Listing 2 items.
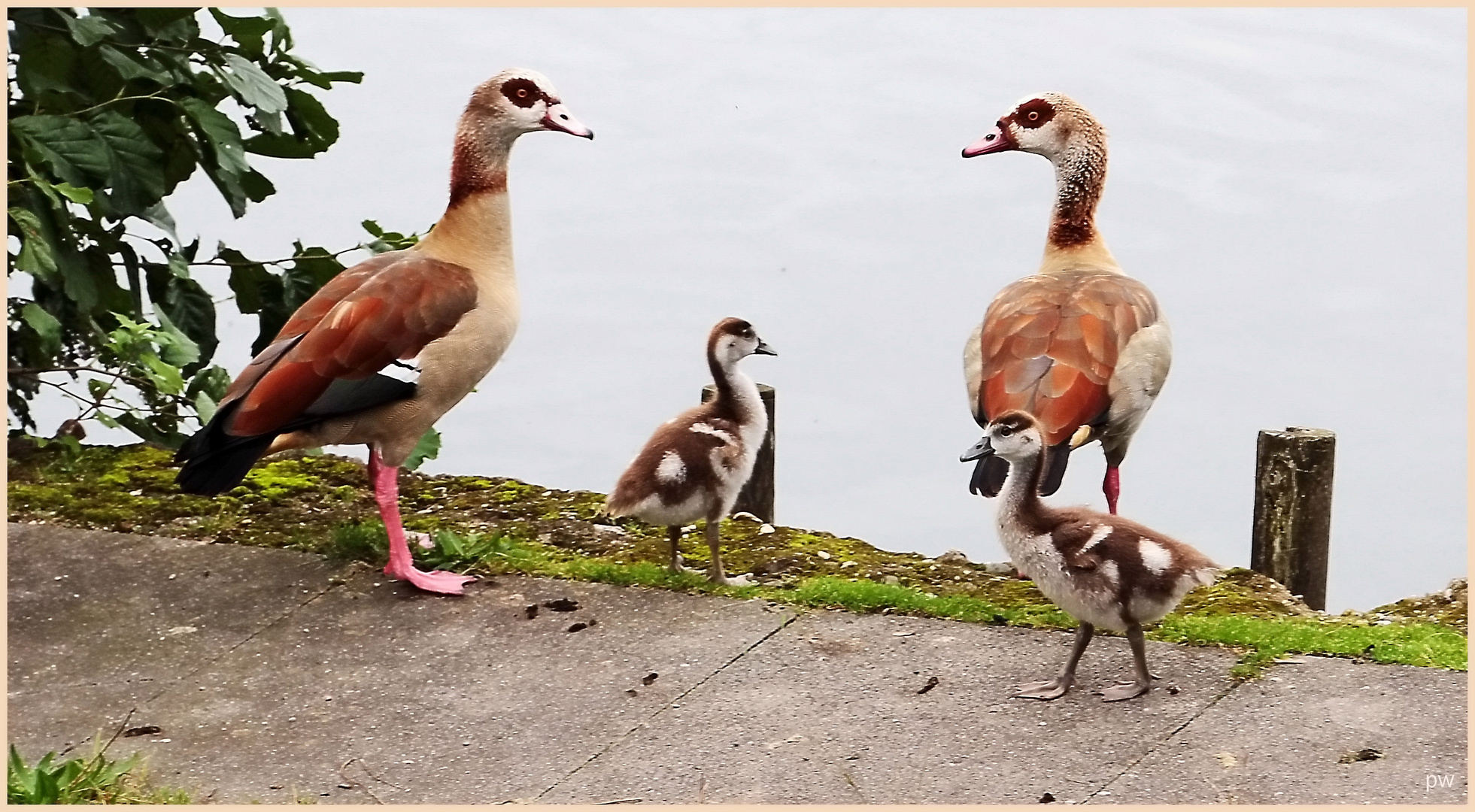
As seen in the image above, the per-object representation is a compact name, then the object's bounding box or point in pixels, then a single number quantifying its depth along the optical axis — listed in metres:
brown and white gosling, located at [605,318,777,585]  6.57
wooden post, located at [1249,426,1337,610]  7.84
